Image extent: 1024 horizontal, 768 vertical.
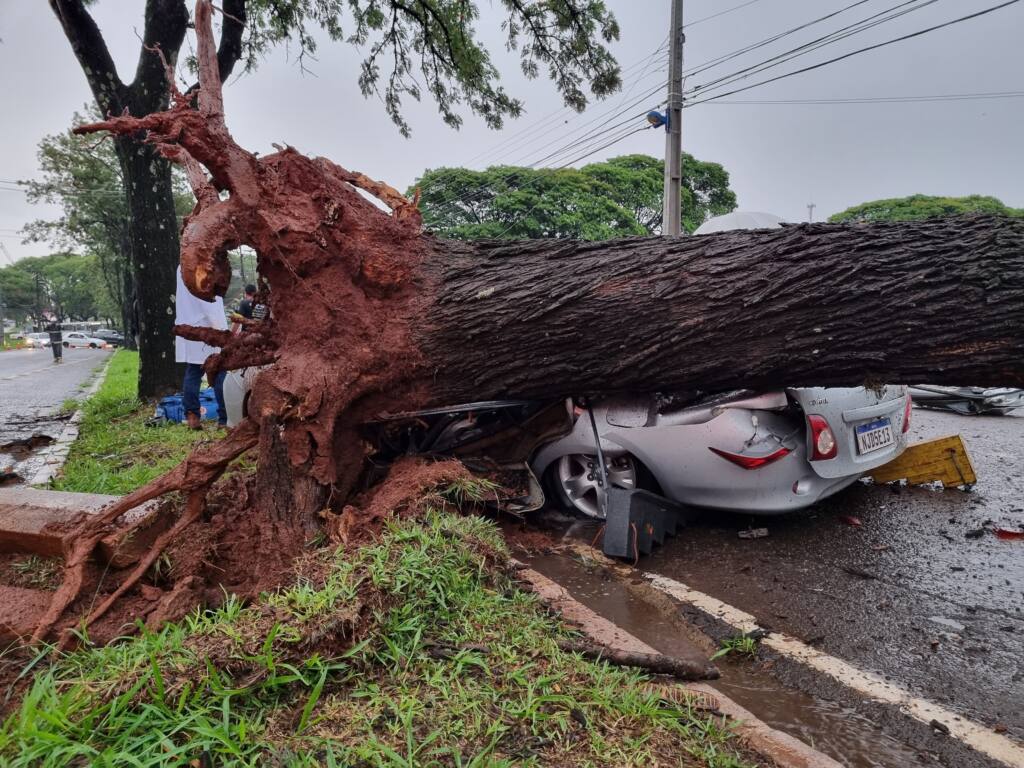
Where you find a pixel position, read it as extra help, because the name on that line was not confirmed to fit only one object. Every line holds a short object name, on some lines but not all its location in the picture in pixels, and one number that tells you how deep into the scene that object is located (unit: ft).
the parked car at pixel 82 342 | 163.12
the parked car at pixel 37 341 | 141.83
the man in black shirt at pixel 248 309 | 11.30
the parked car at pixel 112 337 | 167.22
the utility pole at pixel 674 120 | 40.75
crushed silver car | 10.64
